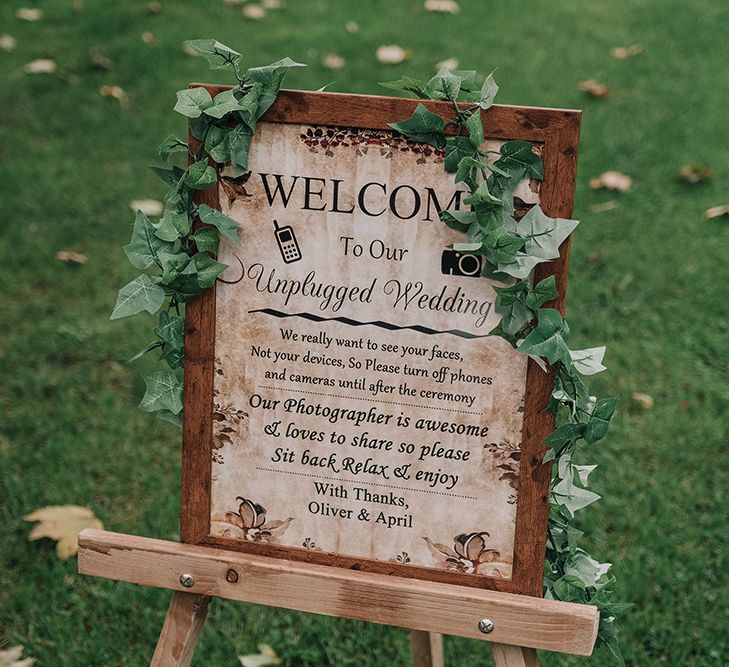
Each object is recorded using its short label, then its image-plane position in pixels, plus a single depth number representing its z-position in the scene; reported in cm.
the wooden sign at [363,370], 139
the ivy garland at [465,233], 132
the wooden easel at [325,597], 142
